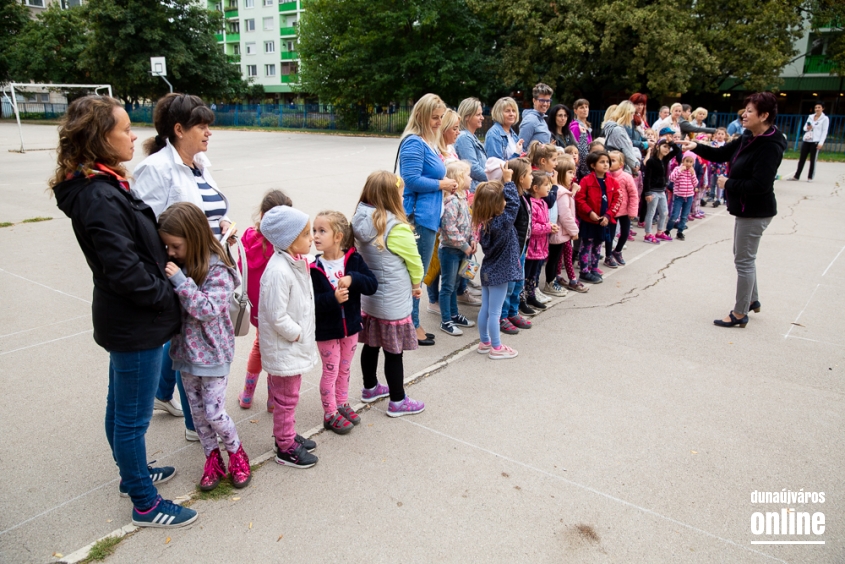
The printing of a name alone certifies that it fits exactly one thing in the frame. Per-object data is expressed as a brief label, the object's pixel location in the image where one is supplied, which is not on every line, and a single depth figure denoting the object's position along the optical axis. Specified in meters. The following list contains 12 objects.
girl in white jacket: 2.96
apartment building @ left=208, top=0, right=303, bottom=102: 57.31
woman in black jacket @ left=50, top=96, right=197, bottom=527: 2.39
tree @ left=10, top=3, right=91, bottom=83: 43.94
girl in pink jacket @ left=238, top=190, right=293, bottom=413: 3.37
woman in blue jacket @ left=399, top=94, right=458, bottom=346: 4.66
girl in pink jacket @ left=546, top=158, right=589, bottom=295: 6.02
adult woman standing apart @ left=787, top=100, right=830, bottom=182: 14.99
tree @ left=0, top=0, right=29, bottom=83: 44.91
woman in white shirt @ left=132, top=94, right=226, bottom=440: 3.14
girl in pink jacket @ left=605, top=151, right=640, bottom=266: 7.00
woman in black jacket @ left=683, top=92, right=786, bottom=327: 5.06
